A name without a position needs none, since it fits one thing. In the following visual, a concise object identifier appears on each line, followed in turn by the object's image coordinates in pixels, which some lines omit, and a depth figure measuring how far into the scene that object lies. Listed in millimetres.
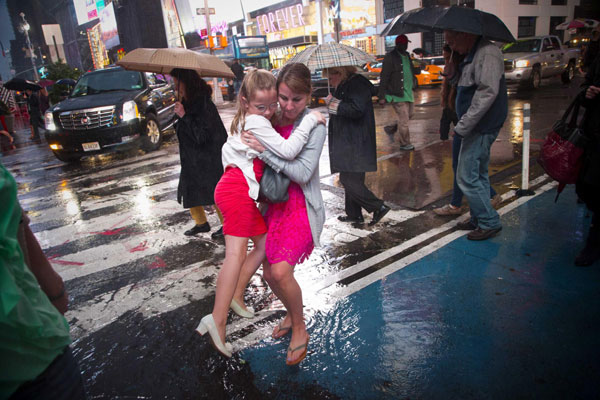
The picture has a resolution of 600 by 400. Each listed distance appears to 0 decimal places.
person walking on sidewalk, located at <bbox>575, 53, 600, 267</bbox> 3420
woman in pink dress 2479
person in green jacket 1098
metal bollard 5184
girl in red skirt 2400
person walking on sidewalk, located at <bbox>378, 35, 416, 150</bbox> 8359
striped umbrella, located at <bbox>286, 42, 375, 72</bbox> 4145
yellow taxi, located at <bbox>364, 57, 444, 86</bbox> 19828
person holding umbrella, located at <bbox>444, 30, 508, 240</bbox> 3725
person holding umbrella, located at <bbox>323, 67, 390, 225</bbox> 4328
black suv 9625
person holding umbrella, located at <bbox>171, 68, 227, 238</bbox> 4293
